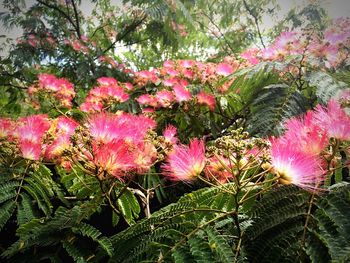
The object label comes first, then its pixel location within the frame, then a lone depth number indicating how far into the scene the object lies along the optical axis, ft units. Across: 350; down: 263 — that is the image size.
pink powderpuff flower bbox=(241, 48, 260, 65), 1.77
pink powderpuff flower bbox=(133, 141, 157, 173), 0.76
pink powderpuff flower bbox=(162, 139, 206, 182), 0.63
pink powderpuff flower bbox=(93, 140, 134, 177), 0.66
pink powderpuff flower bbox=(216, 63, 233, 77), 1.66
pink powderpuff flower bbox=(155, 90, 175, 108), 1.52
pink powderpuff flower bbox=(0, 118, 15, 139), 1.03
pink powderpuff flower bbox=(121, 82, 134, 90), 2.04
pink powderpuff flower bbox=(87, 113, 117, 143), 0.71
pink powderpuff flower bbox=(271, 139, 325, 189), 0.55
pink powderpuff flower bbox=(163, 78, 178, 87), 1.76
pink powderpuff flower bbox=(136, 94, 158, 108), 1.56
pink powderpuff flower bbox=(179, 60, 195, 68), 1.88
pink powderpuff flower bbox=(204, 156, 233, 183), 0.68
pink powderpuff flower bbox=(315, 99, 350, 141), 0.61
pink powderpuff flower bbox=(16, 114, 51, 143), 0.89
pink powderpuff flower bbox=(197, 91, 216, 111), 1.49
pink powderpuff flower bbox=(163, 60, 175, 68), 2.03
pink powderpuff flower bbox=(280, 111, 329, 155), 0.61
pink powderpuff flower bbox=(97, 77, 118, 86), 1.93
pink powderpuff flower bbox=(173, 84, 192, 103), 1.48
